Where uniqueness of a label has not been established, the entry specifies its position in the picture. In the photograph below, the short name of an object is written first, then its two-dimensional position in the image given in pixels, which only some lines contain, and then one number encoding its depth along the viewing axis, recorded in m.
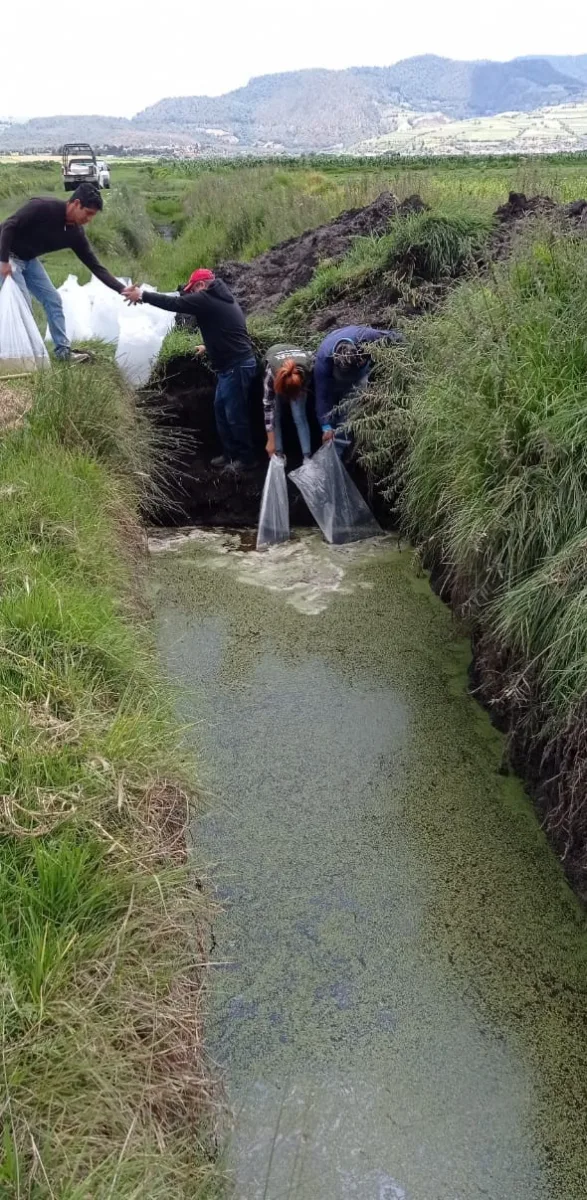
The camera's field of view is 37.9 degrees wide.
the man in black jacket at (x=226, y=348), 4.78
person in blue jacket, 4.41
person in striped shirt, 4.67
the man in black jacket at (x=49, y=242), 4.59
